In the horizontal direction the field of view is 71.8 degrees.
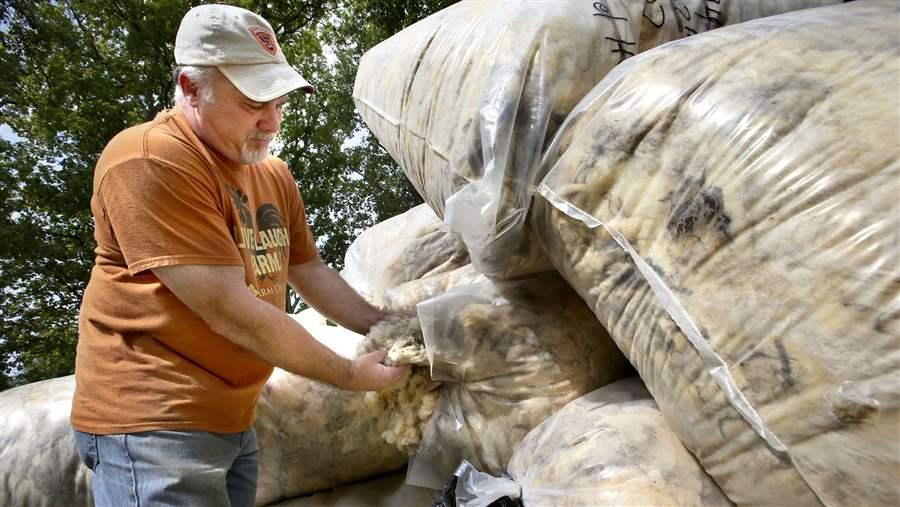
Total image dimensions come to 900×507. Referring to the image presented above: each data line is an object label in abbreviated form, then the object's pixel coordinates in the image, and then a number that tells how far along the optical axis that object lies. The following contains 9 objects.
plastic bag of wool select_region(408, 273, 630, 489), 1.36
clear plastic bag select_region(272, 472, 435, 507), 1.77
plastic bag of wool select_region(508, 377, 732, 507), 1.01
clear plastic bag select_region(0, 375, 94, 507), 1.67
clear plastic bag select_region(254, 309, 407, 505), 1.73
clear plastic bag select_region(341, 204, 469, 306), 2.10
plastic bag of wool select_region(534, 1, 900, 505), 0.76
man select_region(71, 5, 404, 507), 1.25
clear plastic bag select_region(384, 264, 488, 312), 1.75
